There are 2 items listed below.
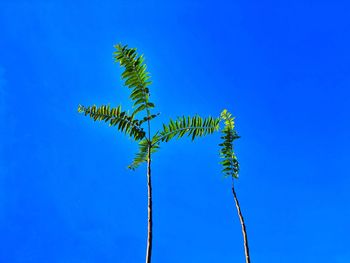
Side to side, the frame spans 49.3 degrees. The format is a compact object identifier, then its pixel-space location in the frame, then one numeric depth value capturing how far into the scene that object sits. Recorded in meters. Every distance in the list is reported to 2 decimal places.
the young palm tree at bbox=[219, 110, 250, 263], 9.59
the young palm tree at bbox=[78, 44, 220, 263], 9.50
